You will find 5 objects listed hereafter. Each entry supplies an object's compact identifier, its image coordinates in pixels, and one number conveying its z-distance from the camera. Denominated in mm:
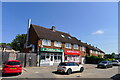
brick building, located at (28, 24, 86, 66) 15617
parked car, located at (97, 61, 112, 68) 14432
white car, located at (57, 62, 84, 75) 9162
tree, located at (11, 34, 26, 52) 33002
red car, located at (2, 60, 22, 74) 7731
